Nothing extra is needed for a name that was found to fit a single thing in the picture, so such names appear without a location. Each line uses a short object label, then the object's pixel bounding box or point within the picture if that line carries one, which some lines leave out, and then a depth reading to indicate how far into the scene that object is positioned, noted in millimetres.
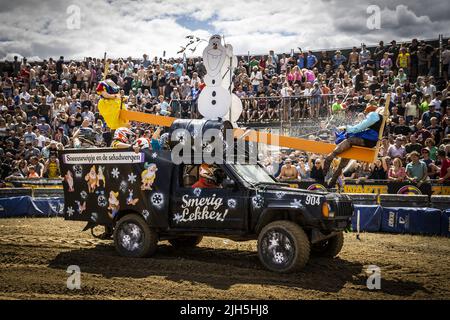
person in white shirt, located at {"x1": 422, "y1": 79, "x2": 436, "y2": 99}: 16562
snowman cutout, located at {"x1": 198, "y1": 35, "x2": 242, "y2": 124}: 9734
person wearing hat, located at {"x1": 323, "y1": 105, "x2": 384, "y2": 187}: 7641
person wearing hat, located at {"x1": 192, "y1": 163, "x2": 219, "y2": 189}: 8828
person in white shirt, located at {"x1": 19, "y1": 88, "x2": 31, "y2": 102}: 22688
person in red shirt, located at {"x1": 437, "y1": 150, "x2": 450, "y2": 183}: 13203
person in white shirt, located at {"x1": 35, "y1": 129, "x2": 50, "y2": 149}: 19453
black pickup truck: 8016
